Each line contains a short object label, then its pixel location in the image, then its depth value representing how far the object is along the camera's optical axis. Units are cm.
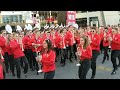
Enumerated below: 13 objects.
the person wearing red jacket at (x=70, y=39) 663
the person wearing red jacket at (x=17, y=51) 473
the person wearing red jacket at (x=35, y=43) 533
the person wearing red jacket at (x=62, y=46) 629
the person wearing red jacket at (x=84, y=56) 388
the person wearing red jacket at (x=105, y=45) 643
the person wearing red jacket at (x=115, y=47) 494
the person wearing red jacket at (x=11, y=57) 527
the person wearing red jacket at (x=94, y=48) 463
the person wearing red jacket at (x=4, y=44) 530
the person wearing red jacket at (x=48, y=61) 342
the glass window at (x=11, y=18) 1241
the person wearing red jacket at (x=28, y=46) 548
